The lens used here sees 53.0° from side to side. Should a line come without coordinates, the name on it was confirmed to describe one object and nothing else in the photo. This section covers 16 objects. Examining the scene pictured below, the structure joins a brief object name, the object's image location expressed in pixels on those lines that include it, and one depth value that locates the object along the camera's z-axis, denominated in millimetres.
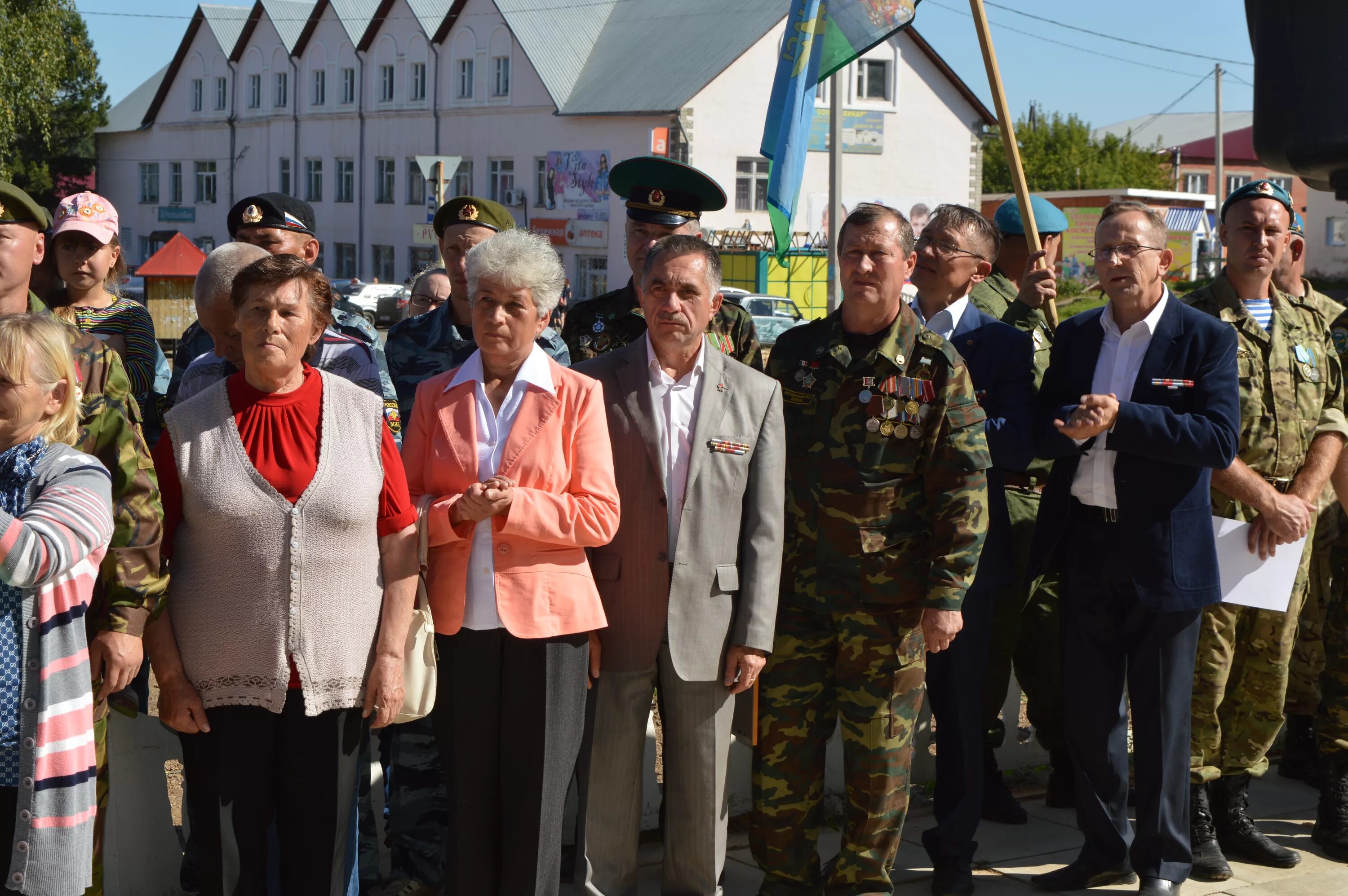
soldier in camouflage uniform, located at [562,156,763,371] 4762
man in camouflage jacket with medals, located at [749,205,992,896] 4043
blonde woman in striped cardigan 3006
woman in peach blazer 3580
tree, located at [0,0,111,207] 31781
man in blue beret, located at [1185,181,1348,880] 4680
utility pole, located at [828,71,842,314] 19391
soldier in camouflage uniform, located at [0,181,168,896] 3203
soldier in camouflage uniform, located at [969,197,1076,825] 5004
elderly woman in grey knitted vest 3289
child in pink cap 4715
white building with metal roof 39500
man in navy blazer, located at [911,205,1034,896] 4414
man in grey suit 3875
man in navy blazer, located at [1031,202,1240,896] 4227
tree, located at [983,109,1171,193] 61312
